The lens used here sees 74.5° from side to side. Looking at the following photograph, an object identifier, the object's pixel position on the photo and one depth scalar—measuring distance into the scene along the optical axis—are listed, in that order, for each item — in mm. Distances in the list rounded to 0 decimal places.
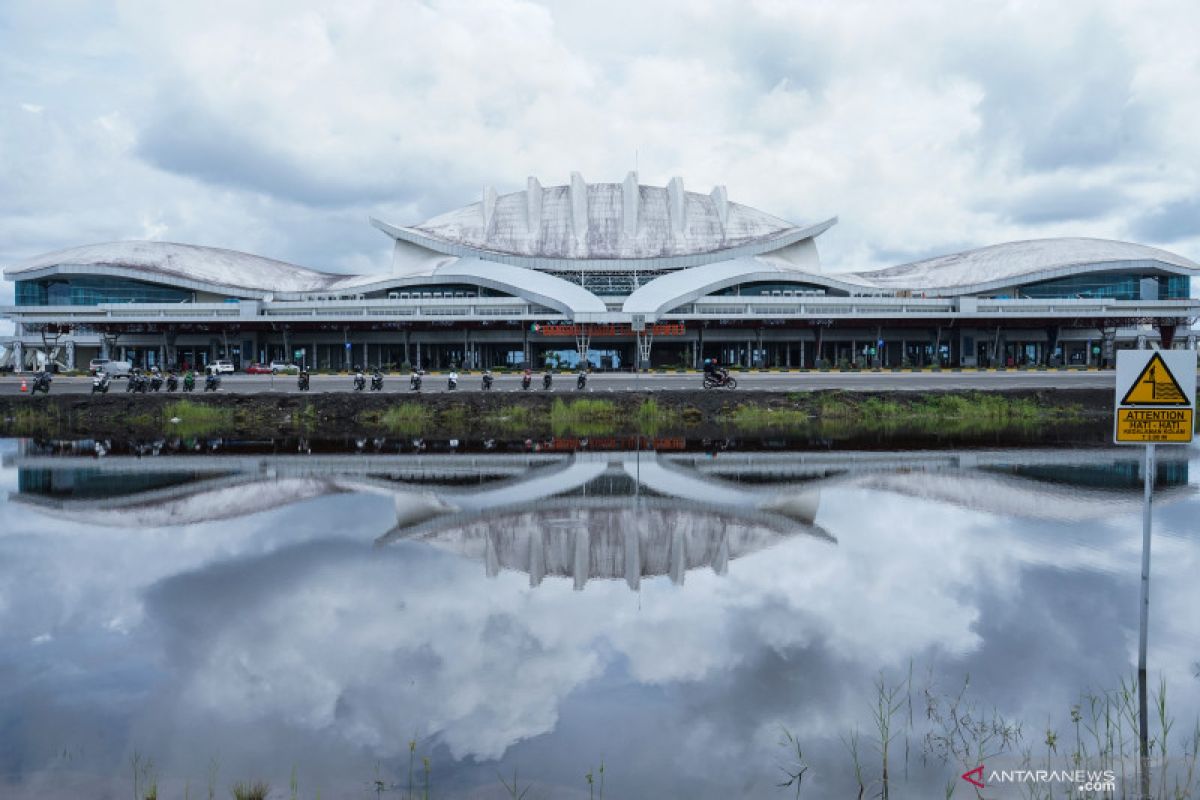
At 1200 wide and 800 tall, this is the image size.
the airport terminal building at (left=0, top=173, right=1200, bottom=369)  55188
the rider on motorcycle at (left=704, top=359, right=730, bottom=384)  34634
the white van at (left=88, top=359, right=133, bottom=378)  47422
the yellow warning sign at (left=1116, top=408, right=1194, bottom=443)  6156
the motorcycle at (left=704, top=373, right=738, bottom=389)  34812
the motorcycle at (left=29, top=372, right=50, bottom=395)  36969
